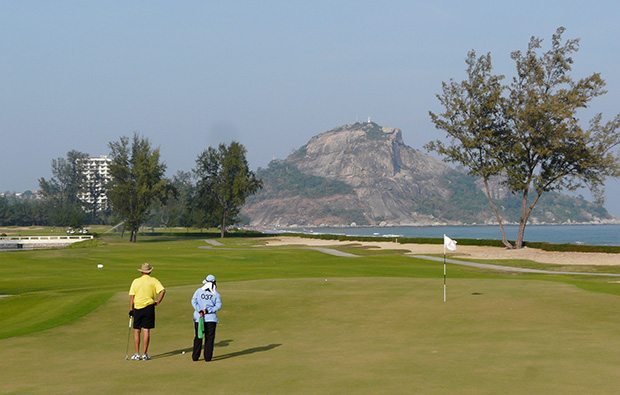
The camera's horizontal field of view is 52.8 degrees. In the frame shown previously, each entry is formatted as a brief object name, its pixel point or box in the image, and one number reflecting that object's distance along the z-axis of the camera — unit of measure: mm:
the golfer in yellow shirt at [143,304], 16203
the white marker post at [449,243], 26322
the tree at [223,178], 144125
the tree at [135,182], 121938
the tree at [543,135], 72625
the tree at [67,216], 167850
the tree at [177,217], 182612
